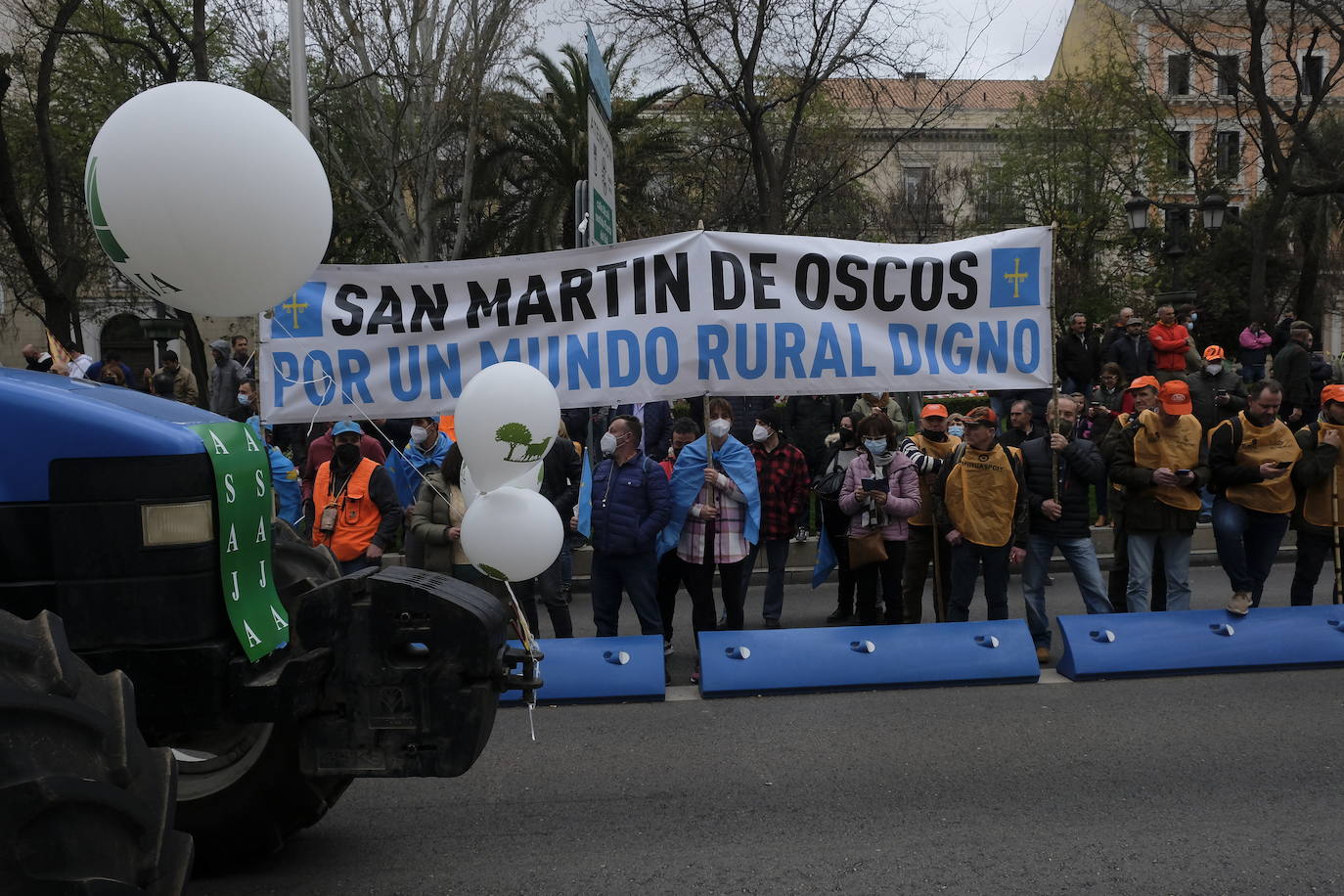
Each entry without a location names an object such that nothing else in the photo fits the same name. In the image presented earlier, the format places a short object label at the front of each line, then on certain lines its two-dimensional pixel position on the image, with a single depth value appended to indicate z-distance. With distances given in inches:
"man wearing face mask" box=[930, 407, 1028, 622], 321.9
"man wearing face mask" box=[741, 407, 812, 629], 377.7
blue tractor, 105.8
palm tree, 990.4
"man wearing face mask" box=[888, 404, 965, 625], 348.2
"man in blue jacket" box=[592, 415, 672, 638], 316.2
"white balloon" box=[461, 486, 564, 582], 189.3
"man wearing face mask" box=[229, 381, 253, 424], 508.4
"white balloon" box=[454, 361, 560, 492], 189.6
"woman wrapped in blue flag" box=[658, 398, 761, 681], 328.8
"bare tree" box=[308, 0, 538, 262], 772.6
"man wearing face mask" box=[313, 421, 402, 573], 335.3
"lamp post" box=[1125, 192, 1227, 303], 677.9
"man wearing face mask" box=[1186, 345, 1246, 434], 524.7
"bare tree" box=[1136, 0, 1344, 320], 846.5
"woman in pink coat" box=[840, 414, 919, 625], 345.7
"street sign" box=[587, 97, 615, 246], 400.8
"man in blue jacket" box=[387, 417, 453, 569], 363.6
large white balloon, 144.9
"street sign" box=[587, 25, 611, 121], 402.3
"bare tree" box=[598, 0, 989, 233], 672.4
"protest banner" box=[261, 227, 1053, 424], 294.8
